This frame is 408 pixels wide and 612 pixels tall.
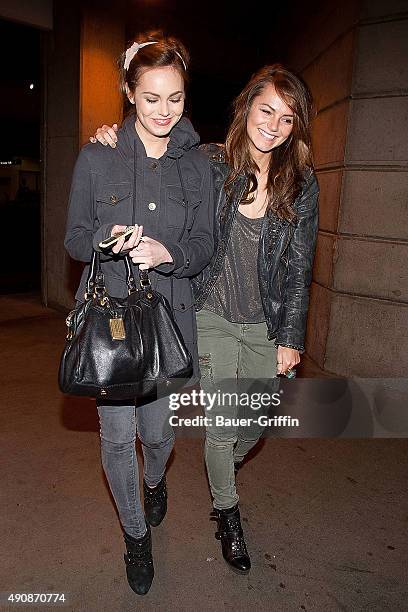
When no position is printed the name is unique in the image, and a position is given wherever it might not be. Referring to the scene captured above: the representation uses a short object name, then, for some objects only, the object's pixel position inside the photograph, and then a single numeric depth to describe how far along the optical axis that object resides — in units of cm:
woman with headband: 203
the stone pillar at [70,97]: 622
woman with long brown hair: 235
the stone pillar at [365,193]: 447
